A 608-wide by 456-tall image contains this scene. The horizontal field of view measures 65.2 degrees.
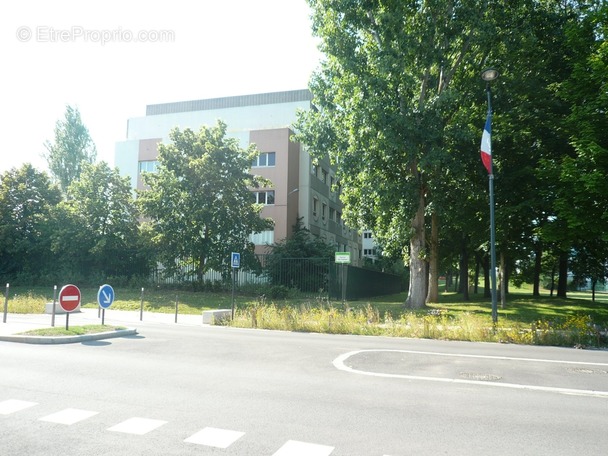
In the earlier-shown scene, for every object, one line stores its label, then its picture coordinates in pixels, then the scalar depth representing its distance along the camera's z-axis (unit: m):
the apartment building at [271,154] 40.34
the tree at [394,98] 19.92
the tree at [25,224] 33.28
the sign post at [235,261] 17.59
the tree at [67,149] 54.41
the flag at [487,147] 15.50
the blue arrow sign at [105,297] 13.48
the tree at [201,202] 28.48
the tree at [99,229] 31.44
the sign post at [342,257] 18.89
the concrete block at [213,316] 17.48
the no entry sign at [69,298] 12.20
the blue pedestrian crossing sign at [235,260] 17.59
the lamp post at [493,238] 14.72
